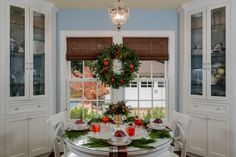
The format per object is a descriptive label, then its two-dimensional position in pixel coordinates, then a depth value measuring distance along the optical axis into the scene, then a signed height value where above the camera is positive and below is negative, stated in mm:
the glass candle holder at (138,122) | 2503 -498
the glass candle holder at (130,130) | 2115 -505
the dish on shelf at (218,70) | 3209 +125
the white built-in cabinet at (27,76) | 3041 +40
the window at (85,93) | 3967 -264
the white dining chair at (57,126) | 2290 -557
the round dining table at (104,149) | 1723 -568
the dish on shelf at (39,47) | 3461 +506
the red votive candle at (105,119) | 2541 -476
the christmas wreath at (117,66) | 3600 +207
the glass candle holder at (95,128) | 2246 -509
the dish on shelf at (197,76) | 3500 +40
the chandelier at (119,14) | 2299 +680
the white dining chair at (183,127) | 2328 -546
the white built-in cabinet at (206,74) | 3152 +67
